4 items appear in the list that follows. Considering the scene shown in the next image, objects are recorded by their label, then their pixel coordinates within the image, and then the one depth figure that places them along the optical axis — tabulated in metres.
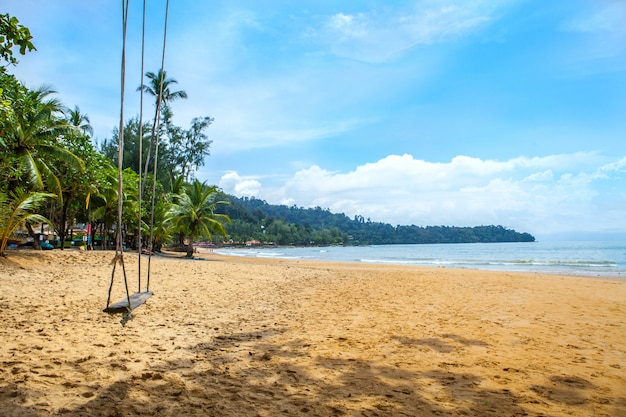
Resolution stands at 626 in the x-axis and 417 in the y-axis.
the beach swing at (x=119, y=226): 4.12
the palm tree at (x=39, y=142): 11.95
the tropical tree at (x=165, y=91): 29.94
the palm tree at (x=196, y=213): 22.14
